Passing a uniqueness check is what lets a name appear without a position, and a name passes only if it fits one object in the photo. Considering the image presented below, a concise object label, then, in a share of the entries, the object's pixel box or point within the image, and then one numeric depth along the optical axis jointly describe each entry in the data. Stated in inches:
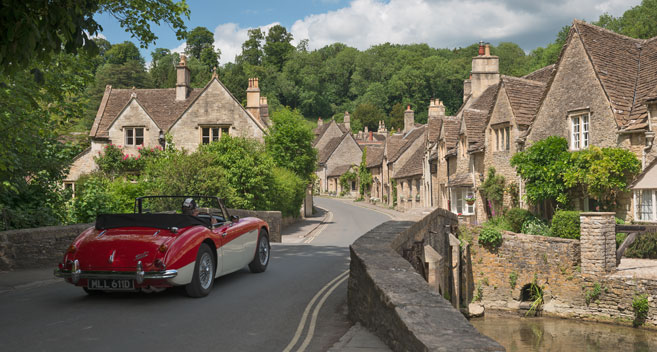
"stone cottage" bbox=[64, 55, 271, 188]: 1358.3
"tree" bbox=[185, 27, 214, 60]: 4222.4
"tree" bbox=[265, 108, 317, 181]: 1409.9
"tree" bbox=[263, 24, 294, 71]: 4613.7
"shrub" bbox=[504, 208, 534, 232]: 1003.3
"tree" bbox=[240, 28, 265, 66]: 4667.8
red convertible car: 294.7
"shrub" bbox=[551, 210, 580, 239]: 848.3
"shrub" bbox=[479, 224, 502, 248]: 908.6
